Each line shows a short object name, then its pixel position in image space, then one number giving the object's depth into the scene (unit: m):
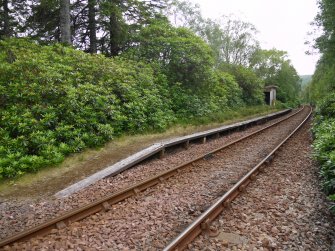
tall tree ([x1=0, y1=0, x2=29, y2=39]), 15.66
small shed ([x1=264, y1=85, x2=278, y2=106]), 43.01
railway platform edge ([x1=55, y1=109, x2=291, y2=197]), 6.36
